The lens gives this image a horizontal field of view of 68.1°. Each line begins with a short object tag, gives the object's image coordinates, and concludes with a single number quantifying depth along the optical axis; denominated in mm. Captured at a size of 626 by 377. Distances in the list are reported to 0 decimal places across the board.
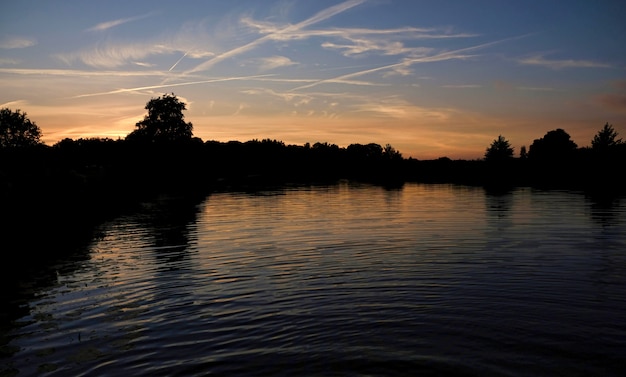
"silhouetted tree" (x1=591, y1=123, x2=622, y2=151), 156250
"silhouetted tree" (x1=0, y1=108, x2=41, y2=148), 128875
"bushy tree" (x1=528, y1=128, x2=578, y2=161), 167000
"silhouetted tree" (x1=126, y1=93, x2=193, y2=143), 154750
